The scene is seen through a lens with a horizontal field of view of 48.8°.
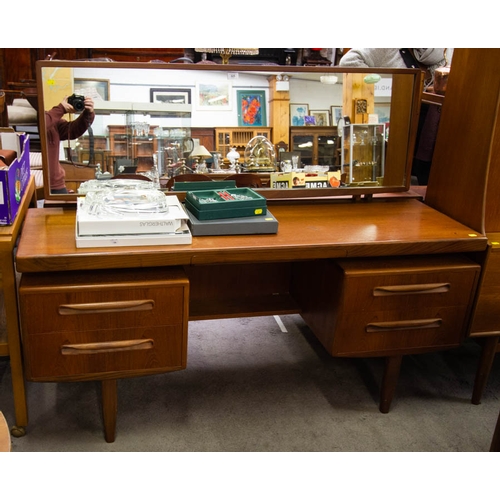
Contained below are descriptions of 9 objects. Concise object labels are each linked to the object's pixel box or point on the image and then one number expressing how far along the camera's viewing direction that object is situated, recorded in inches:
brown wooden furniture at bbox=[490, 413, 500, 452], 55.0
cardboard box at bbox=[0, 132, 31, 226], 63.1
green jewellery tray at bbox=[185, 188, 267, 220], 67.4
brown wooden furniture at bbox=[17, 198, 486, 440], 61.2
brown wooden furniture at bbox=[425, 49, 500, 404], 70.9
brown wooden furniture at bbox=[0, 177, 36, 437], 60.8
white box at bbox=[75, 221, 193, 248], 61.2
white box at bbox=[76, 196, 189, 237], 61.5
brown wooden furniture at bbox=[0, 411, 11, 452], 36.0
